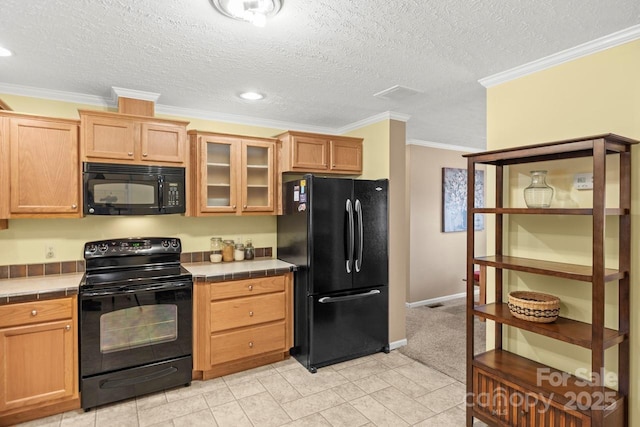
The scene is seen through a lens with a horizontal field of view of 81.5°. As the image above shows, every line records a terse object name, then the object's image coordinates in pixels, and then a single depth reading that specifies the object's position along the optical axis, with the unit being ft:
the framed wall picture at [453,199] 19.06
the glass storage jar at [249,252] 13.15
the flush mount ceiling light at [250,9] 5.93
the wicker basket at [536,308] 7.25
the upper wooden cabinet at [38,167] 9.09
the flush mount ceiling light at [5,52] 7.67
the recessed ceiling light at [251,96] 10.62
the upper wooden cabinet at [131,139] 9.81
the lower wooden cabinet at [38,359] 8.28
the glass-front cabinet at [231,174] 11.48
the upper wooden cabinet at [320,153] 12.53
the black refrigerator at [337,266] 11.29
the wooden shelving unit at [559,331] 6.27
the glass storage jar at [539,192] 7.64
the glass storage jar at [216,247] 12.57
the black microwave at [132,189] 9.91
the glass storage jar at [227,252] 12.71
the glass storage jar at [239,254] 12.92
